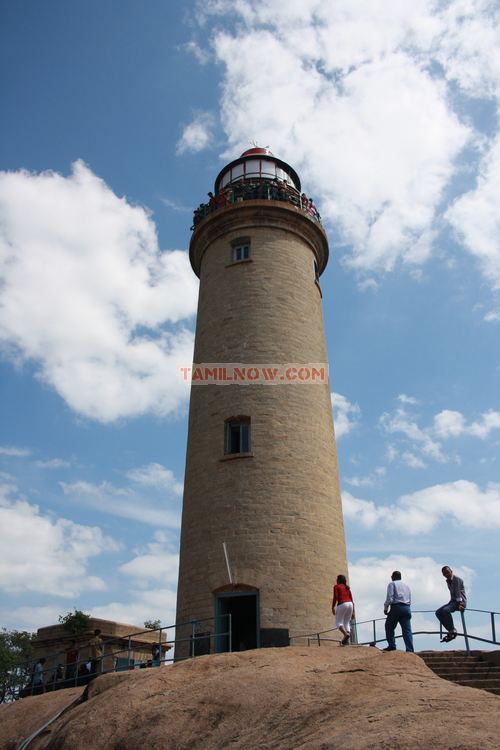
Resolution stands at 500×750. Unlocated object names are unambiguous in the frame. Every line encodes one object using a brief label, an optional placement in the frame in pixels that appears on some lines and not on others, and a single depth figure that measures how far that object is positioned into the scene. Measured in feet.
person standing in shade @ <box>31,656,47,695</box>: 55.46
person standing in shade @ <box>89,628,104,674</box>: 53.36
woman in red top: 42.29
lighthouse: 52.75
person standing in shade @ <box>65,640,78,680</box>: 56.79
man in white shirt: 40.29
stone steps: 34.88
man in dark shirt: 41.57
